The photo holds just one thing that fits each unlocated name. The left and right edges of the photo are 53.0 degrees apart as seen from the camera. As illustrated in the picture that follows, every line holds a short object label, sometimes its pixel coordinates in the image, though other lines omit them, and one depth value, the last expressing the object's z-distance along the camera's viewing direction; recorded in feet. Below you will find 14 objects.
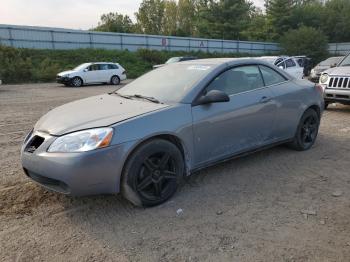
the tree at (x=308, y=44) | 153.38
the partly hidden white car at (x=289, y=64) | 49.82
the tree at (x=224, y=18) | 172.24
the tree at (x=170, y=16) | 238.27
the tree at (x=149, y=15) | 226.58
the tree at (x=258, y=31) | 179.52
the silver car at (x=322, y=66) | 66.88
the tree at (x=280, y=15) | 179.52
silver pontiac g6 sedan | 10.85
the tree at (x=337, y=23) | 198.59
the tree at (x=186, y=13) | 242.17
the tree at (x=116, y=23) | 181.46
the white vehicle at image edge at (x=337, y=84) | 27.73
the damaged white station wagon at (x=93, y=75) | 69.36
